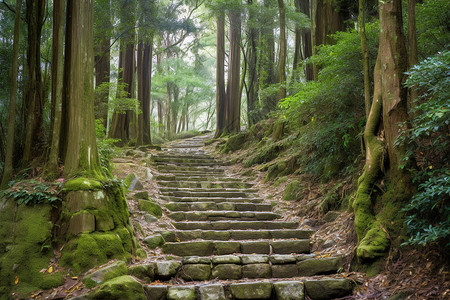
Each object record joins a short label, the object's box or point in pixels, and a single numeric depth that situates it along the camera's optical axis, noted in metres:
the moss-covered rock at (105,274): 3.69
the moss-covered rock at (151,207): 6.03
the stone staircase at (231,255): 3.87
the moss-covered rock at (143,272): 4.04
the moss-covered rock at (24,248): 3.72
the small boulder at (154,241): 4.92
